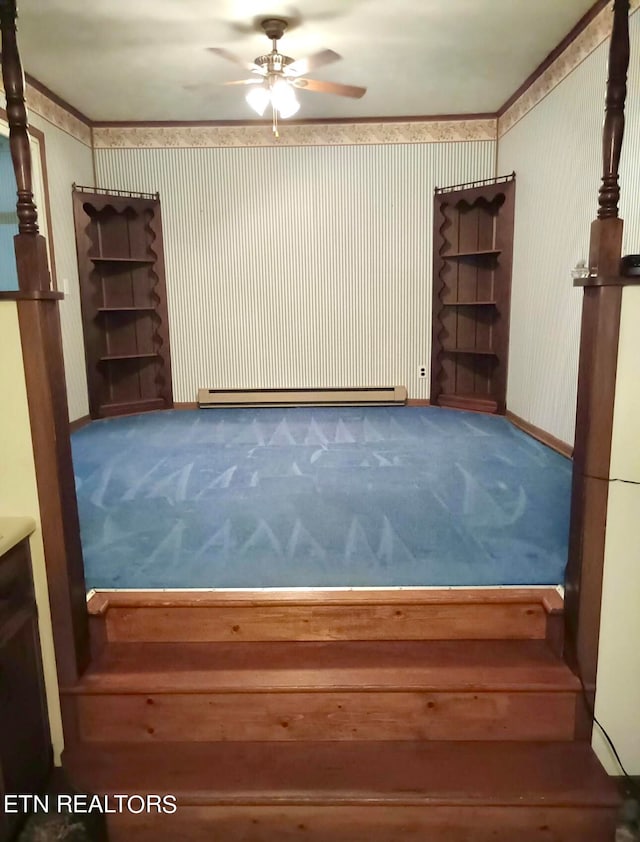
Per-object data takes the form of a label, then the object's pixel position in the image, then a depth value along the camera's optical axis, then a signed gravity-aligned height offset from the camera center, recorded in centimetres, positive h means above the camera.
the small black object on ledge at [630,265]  161 +10
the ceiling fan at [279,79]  336 +135
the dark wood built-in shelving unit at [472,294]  489 +10
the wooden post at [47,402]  162 -26
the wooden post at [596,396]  161 -27
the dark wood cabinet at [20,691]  162 -108
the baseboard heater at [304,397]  547 -81
